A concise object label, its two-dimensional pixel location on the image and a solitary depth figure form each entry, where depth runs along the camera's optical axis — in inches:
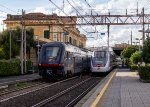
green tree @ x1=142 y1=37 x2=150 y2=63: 1365.7
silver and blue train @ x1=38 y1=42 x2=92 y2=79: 1512.1
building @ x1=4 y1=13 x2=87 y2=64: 2530.8
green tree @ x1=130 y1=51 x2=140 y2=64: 2652.1
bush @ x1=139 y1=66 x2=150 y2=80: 1299.5
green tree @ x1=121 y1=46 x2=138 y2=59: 3982.8
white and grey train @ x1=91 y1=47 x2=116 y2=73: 1966.0
